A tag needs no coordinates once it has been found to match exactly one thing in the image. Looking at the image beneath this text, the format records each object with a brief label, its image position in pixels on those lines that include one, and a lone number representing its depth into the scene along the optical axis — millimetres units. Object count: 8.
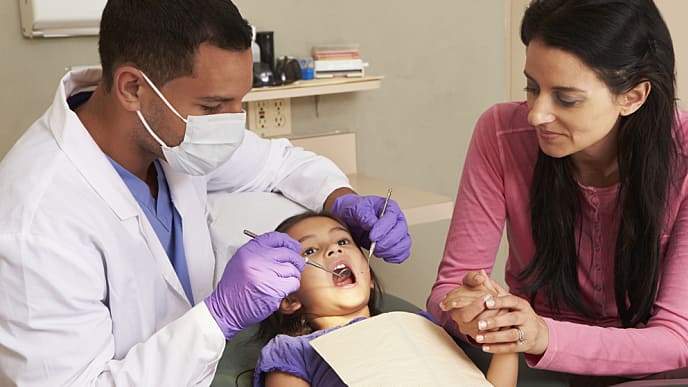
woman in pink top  1599
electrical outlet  2896
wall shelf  2729
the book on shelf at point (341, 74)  2912
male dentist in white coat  1484
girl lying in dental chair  1644
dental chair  1947
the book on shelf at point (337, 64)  2900
